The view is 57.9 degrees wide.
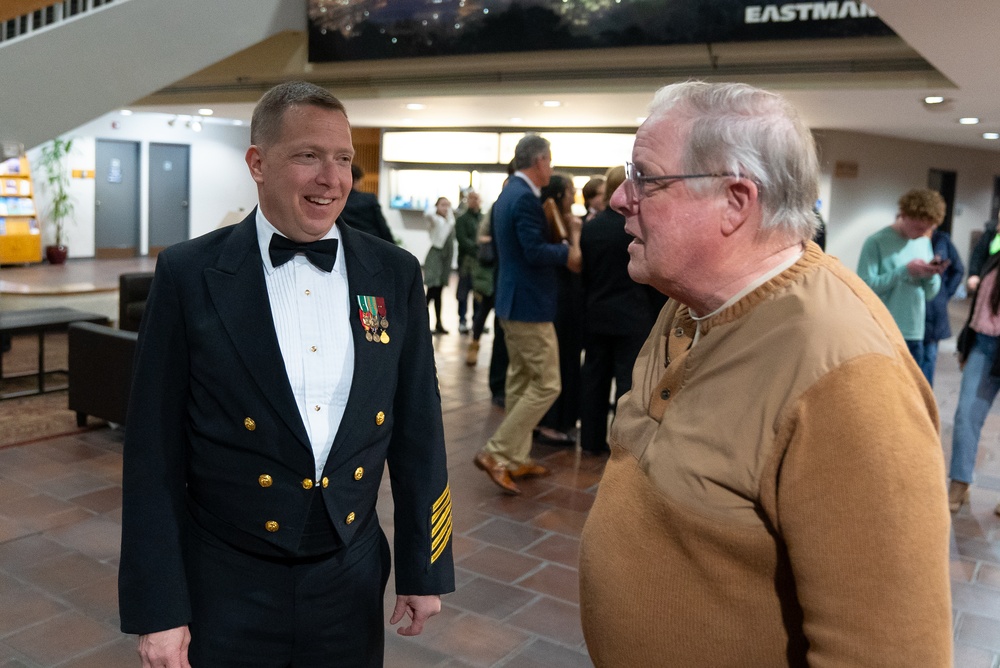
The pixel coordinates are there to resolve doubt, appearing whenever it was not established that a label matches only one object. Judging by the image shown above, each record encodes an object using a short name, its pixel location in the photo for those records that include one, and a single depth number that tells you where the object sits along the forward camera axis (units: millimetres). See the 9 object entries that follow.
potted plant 17062
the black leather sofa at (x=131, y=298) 7645
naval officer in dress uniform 1635
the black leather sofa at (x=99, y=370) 5664
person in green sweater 5395
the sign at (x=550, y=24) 7711
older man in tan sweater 993
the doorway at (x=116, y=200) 18391
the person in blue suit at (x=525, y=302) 4867
